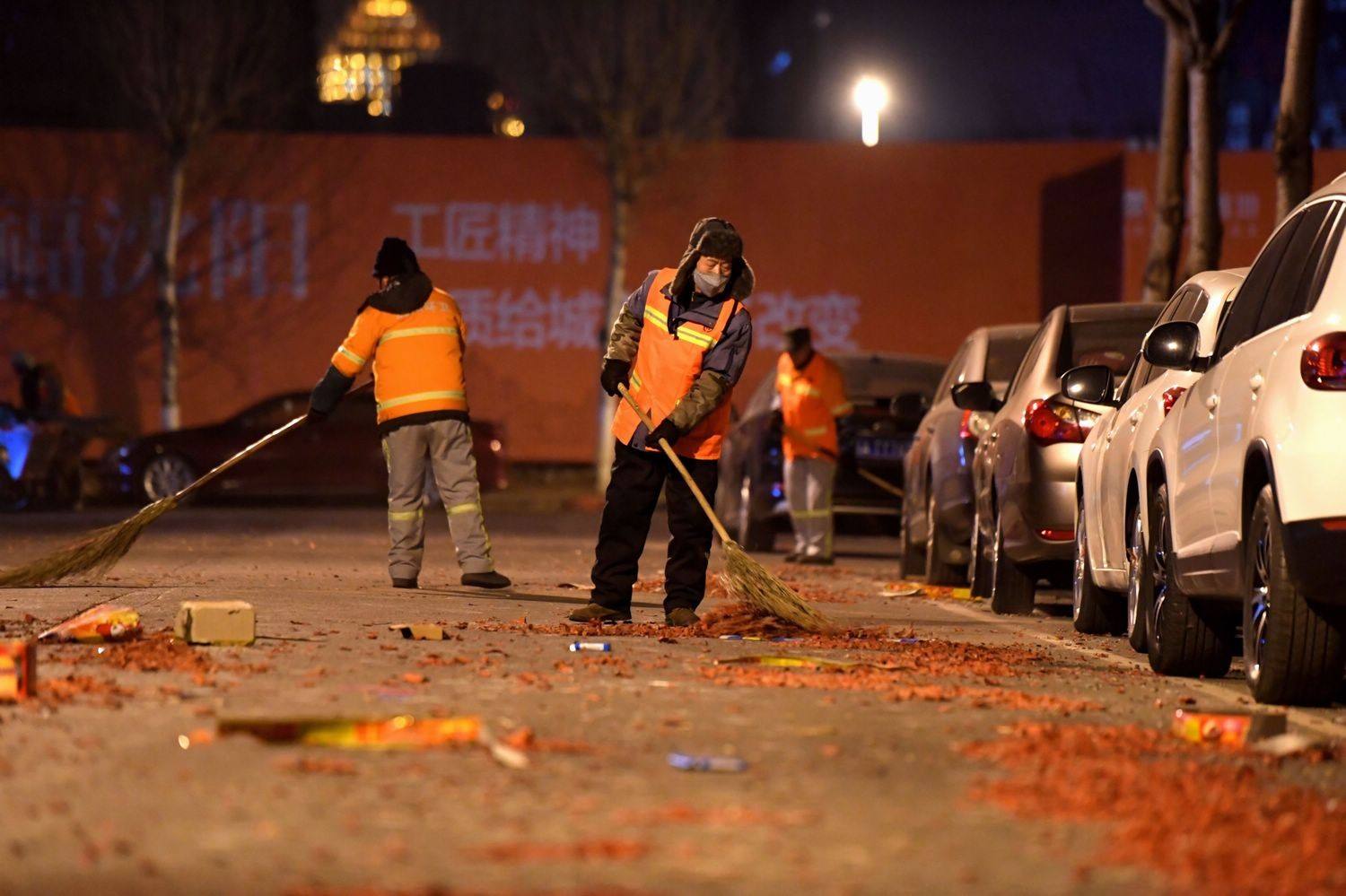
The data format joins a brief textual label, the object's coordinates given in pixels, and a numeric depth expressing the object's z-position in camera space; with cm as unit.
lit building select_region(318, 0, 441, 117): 17125
